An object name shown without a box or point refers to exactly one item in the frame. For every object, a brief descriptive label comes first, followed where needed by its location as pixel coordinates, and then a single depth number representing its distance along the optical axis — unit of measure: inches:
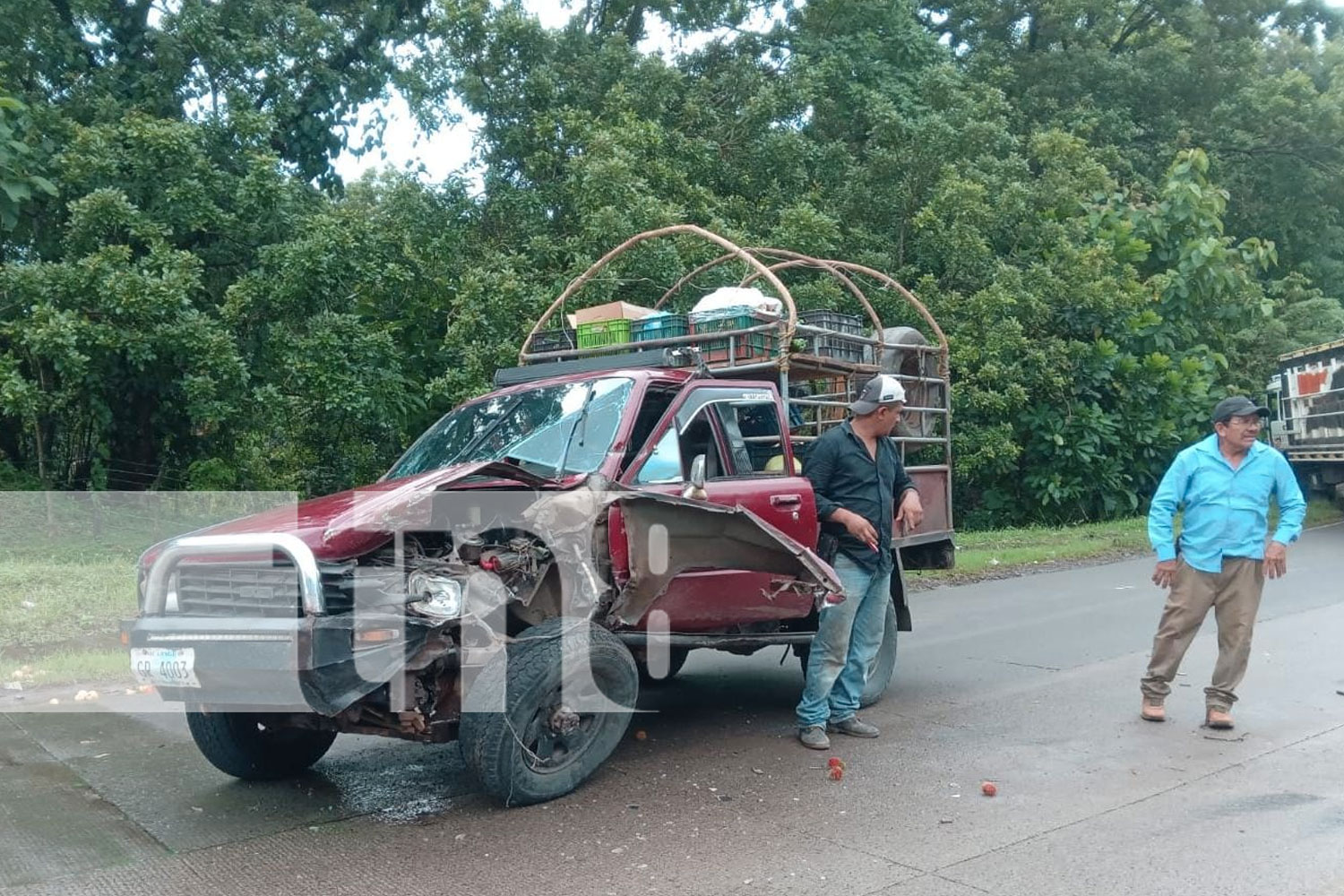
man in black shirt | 243.0
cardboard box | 309.4
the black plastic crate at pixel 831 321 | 305.4
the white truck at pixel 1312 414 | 746.8
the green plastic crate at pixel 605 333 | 301.4
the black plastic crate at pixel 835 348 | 296.2
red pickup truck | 186.5
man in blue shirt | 244.2
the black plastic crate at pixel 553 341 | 330.0
